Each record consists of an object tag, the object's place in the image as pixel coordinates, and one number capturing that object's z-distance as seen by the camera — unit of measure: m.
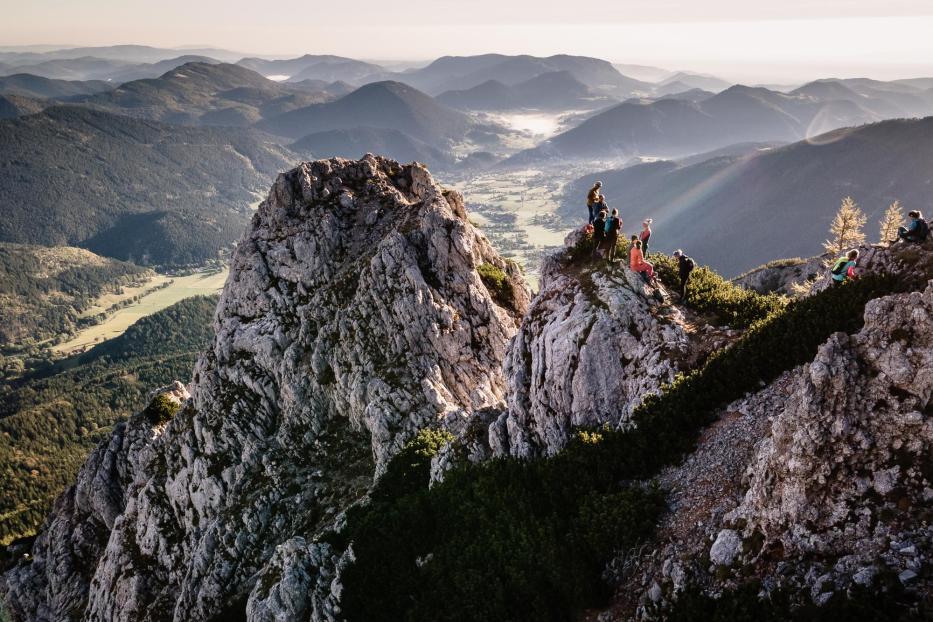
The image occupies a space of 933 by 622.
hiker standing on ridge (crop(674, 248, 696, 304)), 34.88
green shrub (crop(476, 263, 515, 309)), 63.50
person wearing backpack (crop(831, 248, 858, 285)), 28.23
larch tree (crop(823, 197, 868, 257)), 80.81
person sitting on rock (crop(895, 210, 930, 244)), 25.67
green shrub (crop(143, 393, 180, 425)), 83.31
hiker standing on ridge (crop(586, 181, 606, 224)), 42.12
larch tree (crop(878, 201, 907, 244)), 75.81
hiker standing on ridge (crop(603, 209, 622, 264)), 38.28
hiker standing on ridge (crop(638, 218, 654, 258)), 36.62
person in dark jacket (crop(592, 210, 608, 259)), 40.53
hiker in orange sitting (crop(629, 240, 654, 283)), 36.03
